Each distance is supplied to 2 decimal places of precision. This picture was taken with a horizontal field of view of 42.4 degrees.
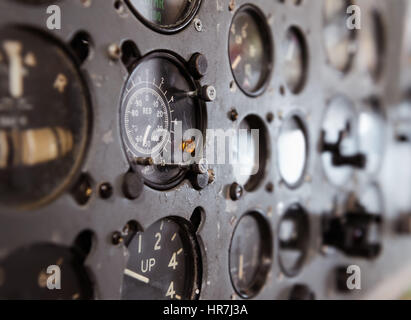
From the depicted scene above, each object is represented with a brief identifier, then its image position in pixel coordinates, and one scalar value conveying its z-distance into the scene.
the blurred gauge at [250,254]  0.41
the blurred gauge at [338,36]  0.55
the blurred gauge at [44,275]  0.28
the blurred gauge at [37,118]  0.27
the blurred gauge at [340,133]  0.54
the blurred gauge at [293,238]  0.48
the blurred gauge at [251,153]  0.41
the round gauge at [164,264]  0.33
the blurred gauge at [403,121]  0.71
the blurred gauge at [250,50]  0.41
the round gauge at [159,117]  0.33
